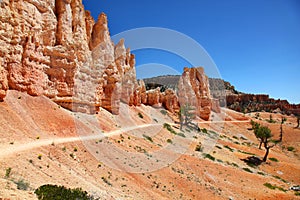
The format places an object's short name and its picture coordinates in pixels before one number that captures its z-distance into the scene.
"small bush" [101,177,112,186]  13.21
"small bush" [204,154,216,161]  27.51
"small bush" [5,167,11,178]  8.70
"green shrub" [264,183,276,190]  22.99
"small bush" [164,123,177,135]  38.35
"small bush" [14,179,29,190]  8.12
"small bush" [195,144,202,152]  30.75
